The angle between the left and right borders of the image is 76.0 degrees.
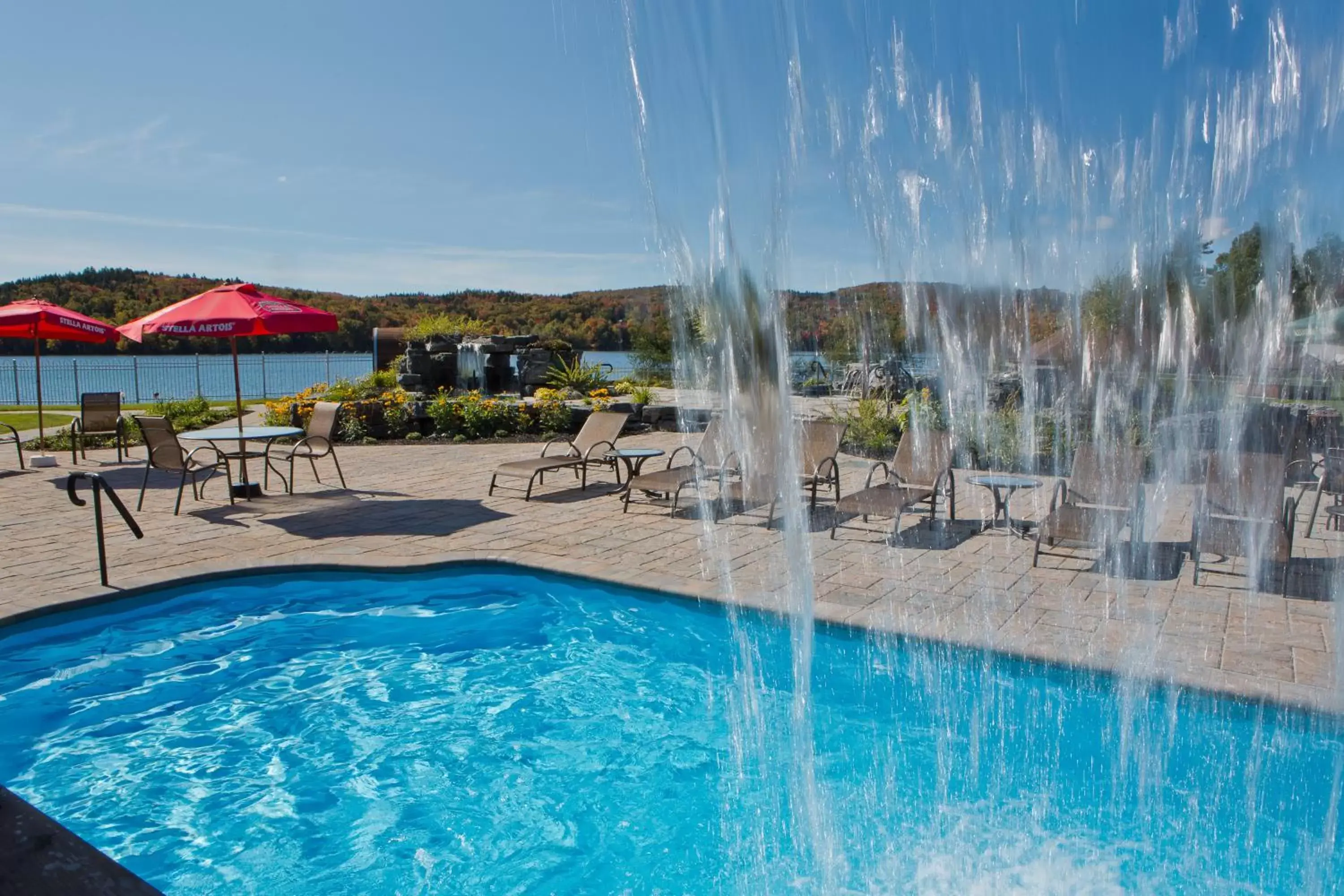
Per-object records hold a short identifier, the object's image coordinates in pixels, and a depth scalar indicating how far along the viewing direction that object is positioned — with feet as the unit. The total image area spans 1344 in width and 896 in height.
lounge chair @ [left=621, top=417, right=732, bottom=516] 27.37
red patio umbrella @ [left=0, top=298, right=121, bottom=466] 36.55
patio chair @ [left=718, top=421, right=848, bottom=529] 26.76
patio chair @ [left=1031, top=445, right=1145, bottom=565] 20.98
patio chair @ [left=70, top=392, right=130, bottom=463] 39.88
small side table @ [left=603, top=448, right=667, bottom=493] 29.66
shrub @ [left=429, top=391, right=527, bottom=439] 48.80
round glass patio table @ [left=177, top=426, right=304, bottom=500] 28.73
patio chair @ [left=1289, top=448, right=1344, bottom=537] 19.25
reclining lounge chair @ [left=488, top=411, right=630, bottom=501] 30.68
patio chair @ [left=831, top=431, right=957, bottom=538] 23.31
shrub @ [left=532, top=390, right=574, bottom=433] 48.78
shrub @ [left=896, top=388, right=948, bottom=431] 39.04
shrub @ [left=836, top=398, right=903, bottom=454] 38.22
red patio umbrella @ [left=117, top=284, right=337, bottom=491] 27.76
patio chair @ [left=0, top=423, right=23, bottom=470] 46.81
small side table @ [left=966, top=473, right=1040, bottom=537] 23.63
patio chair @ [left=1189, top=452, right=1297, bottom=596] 19.33
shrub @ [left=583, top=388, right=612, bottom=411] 48.08
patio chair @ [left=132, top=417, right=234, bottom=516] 28.04
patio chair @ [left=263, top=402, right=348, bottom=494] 33.40
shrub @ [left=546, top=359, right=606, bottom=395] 59.26
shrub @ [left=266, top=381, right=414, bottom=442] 48.42
